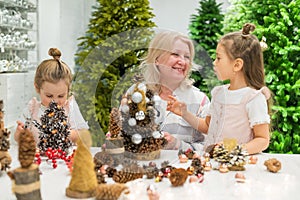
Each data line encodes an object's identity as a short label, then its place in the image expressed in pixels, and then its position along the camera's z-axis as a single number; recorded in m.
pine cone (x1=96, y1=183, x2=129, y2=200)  0.99
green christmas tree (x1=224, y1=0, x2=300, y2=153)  3.39
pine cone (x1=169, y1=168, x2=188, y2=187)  1.15
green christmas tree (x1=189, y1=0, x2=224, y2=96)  4.14
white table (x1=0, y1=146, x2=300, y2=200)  1.08
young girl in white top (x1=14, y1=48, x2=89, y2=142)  1.56
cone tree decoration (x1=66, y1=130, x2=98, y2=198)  1.03
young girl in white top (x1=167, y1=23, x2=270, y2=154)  1.57
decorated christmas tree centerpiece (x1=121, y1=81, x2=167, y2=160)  1.17
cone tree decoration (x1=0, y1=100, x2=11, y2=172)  1.21
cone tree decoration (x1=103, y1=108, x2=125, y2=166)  1.18
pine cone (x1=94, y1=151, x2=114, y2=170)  1.18
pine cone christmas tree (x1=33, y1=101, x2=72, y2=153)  1.52
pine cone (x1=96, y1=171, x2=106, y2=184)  1.08
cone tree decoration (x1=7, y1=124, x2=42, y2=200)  0.88
